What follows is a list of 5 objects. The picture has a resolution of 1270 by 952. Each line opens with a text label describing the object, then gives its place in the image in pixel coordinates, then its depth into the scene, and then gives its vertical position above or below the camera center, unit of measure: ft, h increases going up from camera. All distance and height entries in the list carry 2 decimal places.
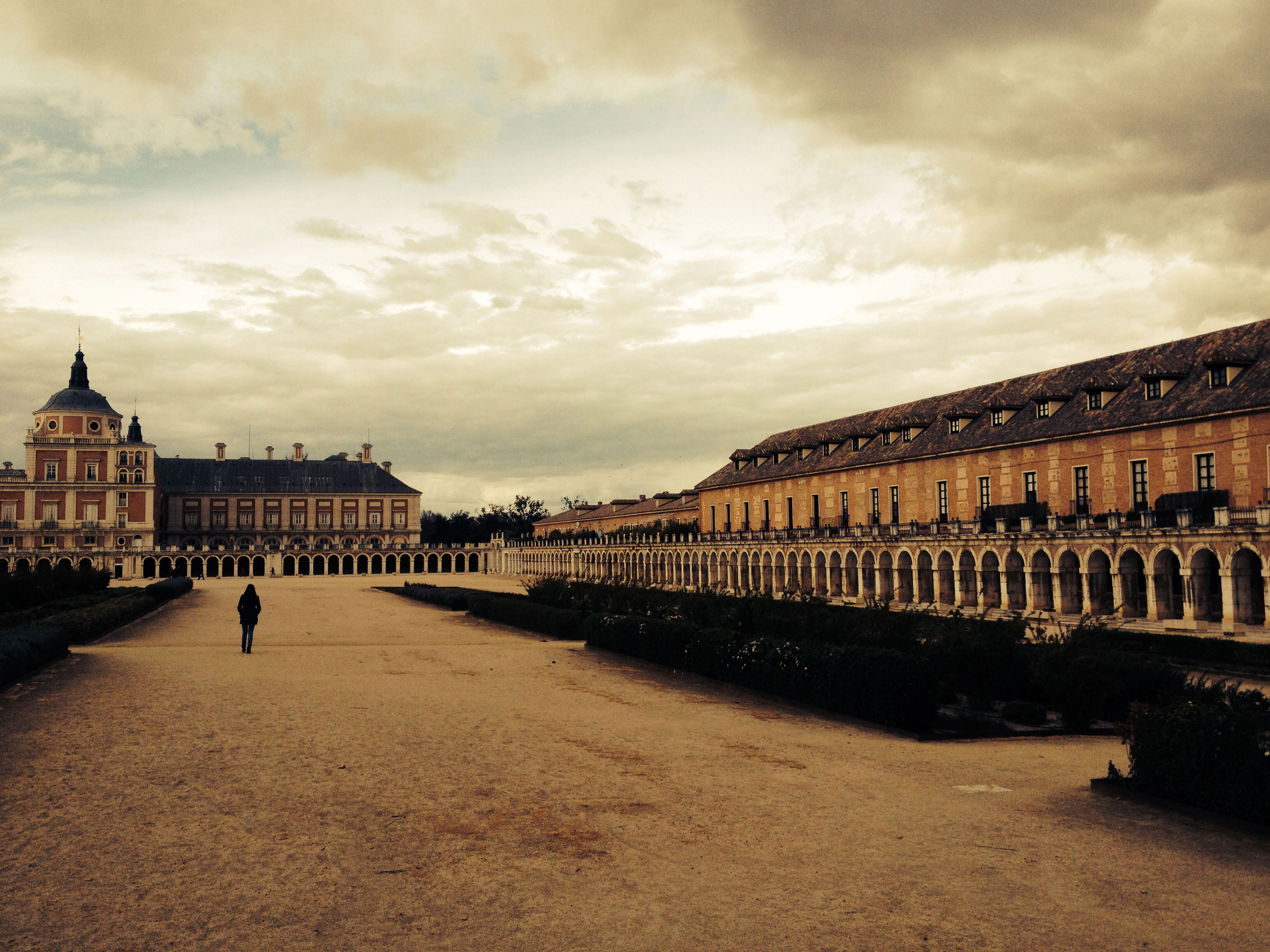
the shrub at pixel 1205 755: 29.50 -7.40
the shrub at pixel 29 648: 57.21 -7.45
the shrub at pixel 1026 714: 50.26 -9.86
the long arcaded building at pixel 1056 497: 118.21 +5.89
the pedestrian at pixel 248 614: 81.97 -6.68
